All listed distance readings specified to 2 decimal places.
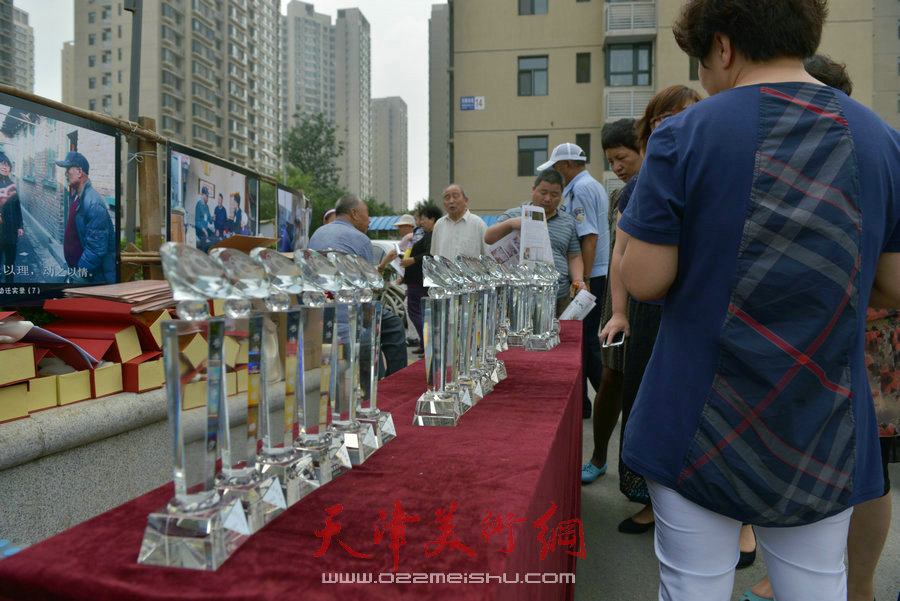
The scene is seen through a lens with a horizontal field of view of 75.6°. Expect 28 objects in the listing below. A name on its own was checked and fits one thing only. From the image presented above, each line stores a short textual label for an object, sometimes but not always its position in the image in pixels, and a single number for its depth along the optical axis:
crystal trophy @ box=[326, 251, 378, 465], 1.00
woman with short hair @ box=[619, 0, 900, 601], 0.94
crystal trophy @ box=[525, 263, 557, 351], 2.45
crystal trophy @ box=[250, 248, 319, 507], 0.83
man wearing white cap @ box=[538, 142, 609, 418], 3.79
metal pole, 3.05
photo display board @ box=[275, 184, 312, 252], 4.62
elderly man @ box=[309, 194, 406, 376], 4.09
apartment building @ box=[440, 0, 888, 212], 18.66
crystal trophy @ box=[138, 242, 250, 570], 0.68
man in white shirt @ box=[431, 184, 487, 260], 4.62
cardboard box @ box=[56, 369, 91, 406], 1.86
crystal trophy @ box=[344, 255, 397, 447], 1.07
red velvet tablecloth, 0.64
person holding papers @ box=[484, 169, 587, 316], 3.47
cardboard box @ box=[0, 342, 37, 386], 1.65
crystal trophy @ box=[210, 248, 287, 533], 0.75
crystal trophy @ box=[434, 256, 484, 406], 1.42
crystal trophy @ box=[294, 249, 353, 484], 0.91
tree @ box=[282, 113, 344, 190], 41.62
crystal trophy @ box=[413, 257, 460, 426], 1.29
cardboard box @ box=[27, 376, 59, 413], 1.77
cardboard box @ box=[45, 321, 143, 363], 2.08
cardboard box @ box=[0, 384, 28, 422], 1.66
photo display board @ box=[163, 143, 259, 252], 2.90
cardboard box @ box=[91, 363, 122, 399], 1.99
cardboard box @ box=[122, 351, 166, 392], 2.11
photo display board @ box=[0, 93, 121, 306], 2.10
